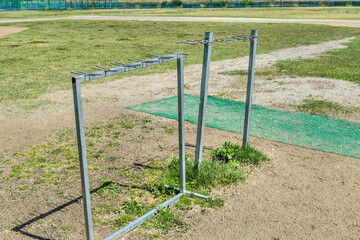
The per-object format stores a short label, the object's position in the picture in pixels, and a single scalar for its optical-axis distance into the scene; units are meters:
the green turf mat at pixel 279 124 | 6.43
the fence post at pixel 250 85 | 5.45
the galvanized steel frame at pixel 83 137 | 3.14
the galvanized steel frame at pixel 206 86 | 4.62
